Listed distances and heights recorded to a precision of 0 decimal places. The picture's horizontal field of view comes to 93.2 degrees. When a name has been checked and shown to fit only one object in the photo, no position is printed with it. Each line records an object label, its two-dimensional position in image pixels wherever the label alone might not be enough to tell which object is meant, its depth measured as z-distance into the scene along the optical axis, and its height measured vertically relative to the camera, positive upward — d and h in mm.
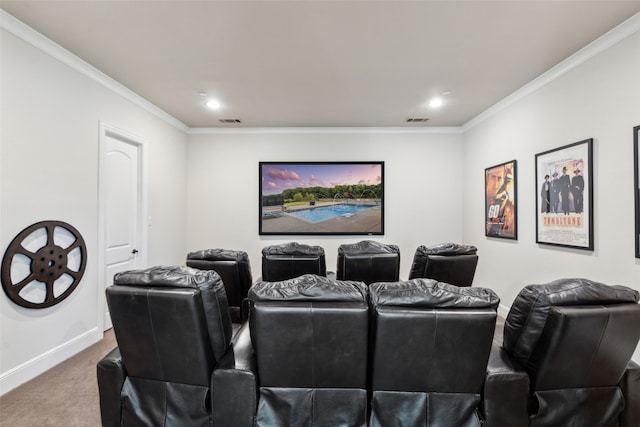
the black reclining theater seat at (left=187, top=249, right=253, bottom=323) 2729 -512
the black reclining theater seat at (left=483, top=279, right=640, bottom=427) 1436 -754
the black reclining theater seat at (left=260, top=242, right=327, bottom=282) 2973 -483
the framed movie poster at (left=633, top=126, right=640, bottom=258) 2354 +303
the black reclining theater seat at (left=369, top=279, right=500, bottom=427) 1448 -680
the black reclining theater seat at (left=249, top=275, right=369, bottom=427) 1479 -694
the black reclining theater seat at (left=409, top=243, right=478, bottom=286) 2939 -498
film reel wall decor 2455 -471
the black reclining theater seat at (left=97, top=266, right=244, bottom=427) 1543 -731
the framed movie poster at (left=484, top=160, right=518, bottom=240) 3900 +161
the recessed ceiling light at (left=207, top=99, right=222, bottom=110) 4047 +1477
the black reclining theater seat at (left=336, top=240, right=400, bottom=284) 3070 -511
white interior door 3570 +73
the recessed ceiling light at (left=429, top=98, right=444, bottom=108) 3998 +1486
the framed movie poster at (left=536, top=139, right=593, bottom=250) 2809 +175
